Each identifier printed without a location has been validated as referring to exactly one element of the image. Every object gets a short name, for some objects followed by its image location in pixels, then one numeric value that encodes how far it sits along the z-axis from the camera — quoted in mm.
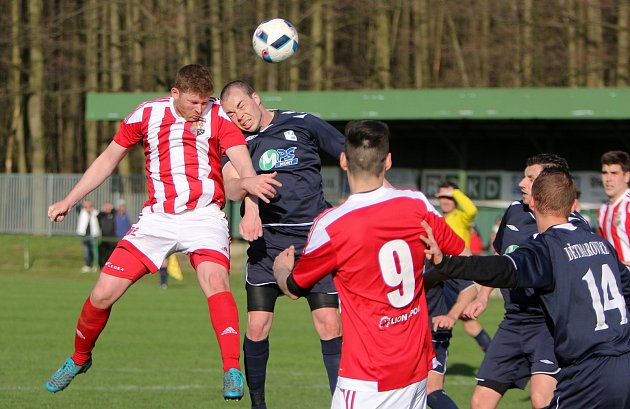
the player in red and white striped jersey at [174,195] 14195
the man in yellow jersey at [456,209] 20547
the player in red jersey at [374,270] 10461
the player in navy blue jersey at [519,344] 14492
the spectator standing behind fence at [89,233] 57125
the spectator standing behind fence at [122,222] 55781
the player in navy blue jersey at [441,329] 15211
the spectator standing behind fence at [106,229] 56594
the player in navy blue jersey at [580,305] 10992
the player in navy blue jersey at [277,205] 15289
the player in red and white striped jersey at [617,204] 18672
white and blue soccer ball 16562
